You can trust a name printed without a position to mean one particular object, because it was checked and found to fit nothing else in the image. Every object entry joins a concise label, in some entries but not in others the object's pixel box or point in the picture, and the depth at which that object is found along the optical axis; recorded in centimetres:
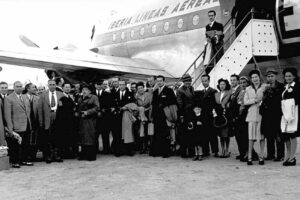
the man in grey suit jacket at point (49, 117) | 802
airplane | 1186
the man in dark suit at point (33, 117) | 804
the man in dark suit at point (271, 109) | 696
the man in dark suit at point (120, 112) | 887
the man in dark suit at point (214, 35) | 989
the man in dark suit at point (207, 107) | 789
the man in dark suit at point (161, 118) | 836
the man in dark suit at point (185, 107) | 802
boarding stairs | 971
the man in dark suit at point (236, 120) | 756
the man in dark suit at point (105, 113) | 895
